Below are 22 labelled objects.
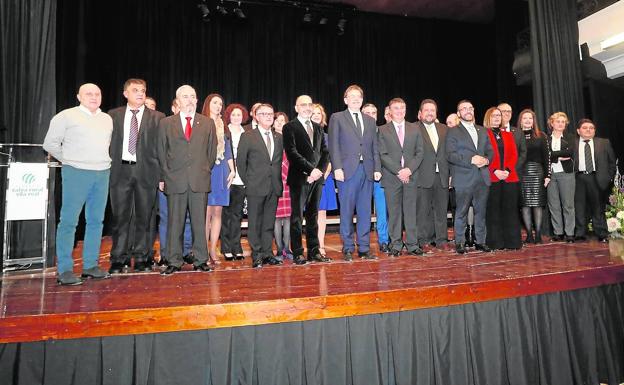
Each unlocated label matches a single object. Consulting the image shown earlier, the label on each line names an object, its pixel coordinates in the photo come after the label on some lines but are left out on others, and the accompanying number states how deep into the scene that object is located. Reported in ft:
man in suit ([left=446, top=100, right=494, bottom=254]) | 12.44
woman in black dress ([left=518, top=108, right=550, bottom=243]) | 14.34
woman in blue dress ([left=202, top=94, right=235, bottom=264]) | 11.54
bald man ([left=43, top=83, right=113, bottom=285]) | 8.83
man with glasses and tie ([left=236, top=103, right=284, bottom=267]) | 10.73
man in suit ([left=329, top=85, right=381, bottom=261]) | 11.21
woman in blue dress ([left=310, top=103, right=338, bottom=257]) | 12.52
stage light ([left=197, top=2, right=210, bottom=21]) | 24.91
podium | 10.21
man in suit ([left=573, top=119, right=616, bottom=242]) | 15.47
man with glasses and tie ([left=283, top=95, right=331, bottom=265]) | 10.73
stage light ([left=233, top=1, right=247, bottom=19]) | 26.09
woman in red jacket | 12.82
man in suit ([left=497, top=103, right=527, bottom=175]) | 13.37
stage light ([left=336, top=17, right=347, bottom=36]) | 28.40
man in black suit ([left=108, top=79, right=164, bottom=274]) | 9.87
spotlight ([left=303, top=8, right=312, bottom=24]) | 27.74
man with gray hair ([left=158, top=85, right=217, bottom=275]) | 9.69
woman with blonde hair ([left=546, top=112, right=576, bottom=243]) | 15.44
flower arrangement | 9.71
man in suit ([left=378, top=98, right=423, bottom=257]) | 11.71
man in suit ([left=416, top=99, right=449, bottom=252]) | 13.08
